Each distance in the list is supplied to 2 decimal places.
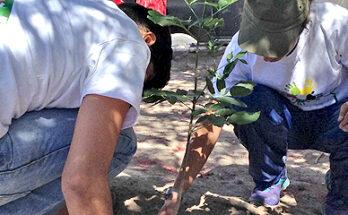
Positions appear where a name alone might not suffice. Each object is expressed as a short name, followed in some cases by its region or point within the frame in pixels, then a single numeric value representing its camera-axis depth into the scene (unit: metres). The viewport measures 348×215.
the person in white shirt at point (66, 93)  1.44
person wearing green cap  2.11
